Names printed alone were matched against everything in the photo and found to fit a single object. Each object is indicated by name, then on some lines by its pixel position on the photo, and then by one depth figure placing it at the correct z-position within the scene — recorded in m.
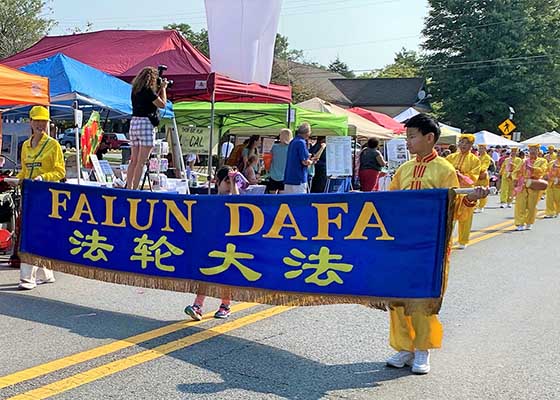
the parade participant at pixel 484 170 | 10.99
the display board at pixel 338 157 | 16.00
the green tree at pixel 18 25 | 42.25
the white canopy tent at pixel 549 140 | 37.69
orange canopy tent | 8.95
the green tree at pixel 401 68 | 94.69
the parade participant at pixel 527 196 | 15.04
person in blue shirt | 11.45
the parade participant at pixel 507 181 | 20.23
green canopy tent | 16.50
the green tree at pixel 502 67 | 53.78
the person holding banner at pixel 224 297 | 6.00
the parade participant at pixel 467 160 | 10.68
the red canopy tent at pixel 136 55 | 12.89
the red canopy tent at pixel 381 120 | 27.20
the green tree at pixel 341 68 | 129.12
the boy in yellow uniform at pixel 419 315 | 4.92
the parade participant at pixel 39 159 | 7.22
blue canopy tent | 11.41
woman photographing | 9.34
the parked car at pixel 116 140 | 31.37
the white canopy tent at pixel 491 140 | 32.72
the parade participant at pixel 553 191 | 18.36
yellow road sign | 38.50
